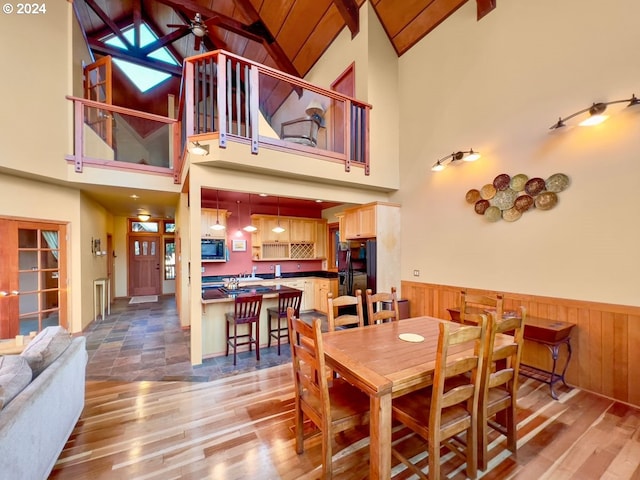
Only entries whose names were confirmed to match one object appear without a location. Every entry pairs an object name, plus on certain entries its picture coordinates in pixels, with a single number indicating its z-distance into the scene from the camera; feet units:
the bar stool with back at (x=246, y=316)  11.60
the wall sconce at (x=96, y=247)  17.77
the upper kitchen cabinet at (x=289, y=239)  21.02
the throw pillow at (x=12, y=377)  4.81
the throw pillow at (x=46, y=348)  6.29
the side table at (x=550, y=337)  8.92
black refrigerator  15.34
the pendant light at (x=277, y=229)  20.45
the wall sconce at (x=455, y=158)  12.04
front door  27.20
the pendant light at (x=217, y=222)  17.38
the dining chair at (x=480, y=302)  8.05
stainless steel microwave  18.76
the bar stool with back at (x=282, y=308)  12.87
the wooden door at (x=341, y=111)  15.20
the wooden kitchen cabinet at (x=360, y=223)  15.62
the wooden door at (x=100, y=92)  15.48
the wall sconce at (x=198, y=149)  10.44
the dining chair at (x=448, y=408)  5.12
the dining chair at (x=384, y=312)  9.34
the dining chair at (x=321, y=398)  5.42
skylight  23.89
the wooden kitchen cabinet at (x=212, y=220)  18.75
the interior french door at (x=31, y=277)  12.35
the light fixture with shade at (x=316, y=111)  16.37
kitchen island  12.29
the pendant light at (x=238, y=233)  20.84
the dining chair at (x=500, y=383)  5.82
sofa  4.42
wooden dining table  4.94
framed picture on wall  20.66
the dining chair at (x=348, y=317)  8.47
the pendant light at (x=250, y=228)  19.19
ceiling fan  17.90
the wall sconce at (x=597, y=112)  8.18
